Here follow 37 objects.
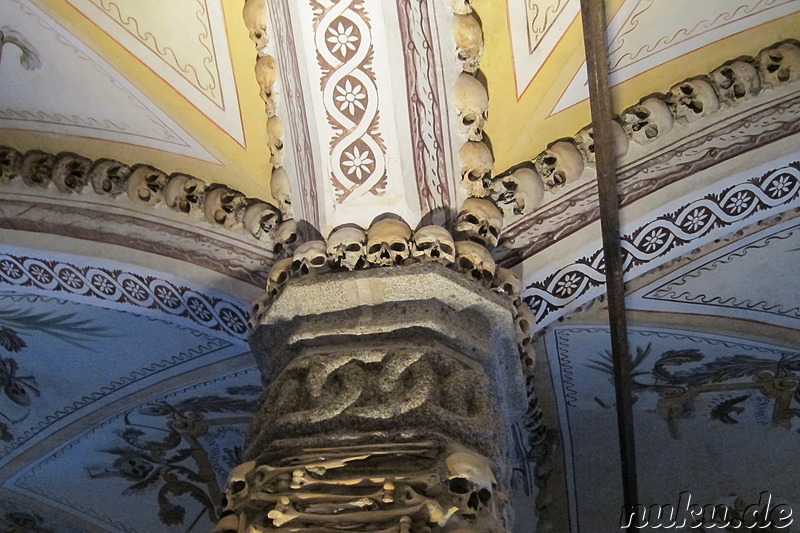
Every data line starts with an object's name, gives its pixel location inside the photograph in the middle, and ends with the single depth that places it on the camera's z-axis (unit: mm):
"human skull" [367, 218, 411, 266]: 3123
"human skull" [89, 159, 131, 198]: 3771
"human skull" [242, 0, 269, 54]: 3244
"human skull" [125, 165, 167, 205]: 3742
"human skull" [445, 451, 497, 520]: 2404
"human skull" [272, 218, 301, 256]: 3383
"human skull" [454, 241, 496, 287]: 3133
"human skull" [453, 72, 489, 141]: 3299
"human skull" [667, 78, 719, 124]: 3414
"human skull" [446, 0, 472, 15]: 3230
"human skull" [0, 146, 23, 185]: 3848
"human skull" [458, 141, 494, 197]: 3352
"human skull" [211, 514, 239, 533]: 2426
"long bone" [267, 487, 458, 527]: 2321
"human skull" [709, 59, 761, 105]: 3387
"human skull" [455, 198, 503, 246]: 3277
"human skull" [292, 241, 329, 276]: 3143
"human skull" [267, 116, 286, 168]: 3379
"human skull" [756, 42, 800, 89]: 3359
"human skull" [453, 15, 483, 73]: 3252
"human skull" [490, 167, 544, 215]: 3451
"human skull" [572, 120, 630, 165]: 3455
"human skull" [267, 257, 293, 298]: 3150
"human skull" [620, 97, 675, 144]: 3439
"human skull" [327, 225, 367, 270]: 3127
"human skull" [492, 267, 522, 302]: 3188
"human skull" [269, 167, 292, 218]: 3436
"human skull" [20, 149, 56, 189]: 3824
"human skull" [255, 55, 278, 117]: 3305
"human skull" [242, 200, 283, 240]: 3541
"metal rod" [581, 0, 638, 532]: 3289
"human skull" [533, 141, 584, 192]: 3469
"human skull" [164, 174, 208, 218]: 3705
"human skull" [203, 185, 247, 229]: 3641
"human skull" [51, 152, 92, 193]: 3807
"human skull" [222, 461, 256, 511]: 2506
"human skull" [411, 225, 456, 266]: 3098
